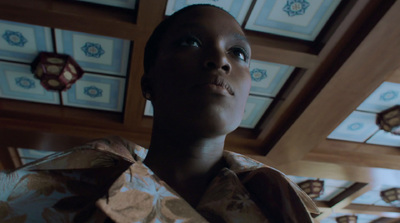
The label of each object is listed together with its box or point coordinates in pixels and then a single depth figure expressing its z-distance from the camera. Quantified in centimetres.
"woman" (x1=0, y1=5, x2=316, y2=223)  56
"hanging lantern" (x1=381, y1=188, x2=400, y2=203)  516
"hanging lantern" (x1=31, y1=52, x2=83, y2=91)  285
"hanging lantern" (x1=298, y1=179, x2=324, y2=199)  482
